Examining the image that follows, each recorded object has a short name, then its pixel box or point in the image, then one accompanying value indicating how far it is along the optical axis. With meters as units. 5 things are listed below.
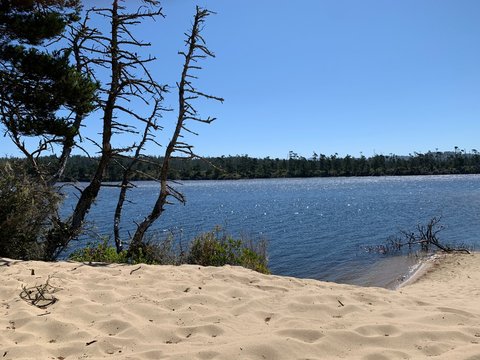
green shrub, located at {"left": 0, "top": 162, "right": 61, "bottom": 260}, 7.94
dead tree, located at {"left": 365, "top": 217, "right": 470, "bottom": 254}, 19.13
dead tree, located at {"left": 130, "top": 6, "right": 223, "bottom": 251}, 10.16
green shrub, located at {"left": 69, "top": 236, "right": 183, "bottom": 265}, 8.90
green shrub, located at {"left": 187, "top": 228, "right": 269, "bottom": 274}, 9.55
